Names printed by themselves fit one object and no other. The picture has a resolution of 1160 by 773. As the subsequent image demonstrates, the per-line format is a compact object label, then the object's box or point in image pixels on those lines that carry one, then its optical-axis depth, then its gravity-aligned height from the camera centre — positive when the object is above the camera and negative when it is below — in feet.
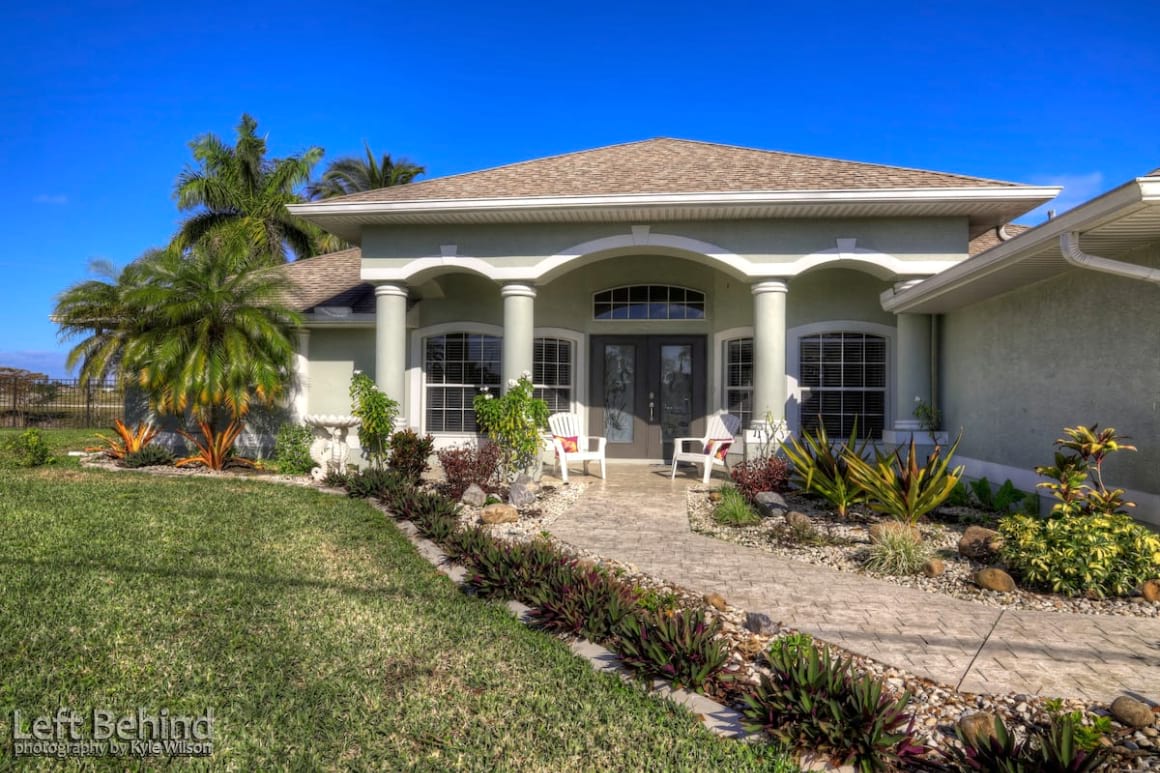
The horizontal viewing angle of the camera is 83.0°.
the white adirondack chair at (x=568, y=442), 30.09 -2.00
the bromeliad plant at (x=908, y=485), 20.25 -2.64
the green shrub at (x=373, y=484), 25.13 -3.31
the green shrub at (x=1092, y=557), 14.49 -3.44
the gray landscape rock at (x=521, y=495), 24.85 -3.65
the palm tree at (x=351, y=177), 88.28 +30.15
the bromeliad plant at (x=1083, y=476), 16.63 -1.91
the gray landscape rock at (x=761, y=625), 12.38 -4.26
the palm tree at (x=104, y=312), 34.17 +4.50
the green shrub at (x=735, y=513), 22.15 -3.84
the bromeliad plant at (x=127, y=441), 34.37 -2.29
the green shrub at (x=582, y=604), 11.90 -3.87
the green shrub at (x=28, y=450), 32.94 -2.68
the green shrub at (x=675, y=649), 10.02 -3.93
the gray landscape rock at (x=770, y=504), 23.34 -3.71
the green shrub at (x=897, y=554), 16.67 -3.95
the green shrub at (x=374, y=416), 29.94 -0.79
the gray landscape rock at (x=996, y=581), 14.96 -4.10
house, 27.73 +5.27
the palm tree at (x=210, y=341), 31.58 +2.80
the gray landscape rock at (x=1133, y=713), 8.77 -4.19
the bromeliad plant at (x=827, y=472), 22.65 -2.58
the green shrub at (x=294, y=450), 32.89 -2.64
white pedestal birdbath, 30.81 -2.16
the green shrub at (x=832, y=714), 7.97 -4.03
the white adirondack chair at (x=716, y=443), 30.38 -2.01
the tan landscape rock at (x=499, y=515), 21.95 -3.90
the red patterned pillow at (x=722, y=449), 31.14 -2.30
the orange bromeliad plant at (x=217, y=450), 32.48 -2.60
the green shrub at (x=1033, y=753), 7.13 -3.99
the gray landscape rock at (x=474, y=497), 24.54 -3.69
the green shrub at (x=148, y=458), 32.89 -3.05
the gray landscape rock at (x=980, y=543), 17.29 -3.79
